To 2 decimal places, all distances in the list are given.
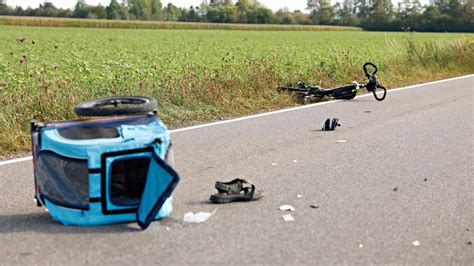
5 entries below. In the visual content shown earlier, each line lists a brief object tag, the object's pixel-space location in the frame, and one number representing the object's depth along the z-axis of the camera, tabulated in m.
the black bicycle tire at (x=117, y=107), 5.41
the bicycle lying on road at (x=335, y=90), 11.65
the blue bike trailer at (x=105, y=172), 4.45
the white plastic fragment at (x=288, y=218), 4.87
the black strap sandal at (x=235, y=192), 5.32
